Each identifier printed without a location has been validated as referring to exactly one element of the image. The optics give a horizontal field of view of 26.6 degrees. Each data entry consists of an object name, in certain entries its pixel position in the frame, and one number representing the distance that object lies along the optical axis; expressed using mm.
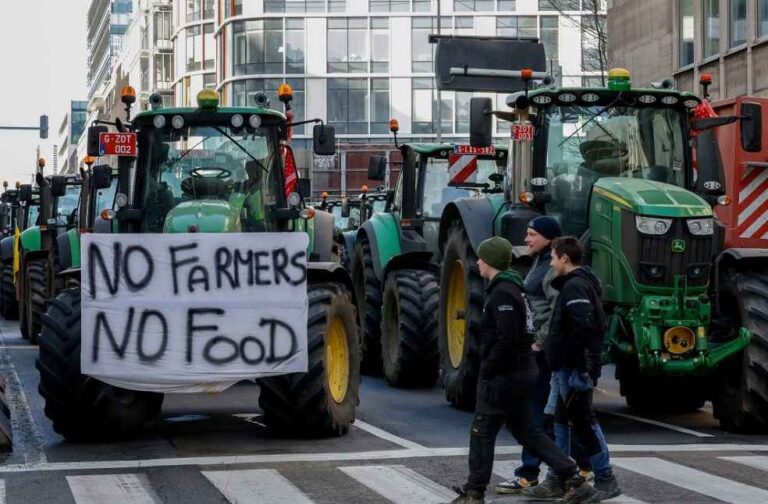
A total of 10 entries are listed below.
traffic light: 52322
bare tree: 47062
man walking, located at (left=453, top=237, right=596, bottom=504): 9766
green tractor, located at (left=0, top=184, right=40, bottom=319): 32062
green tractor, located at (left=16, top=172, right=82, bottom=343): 25109
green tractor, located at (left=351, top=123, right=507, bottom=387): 17641
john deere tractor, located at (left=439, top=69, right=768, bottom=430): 13281
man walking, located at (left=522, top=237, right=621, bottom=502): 10125
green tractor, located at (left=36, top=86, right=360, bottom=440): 12789
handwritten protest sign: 12602
